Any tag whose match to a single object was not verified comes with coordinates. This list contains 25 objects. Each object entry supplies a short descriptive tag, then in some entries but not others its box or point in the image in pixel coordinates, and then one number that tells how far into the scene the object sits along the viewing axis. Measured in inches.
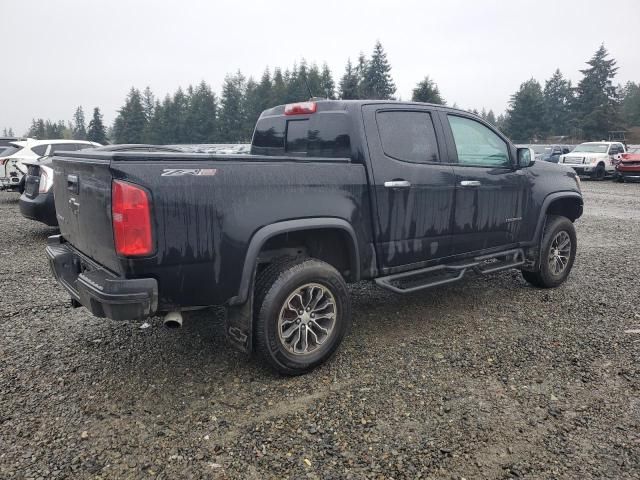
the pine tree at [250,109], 3228.8
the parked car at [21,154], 444.8
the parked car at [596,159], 902.4
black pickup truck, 112.2
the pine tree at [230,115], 3216.0
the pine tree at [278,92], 3129.9
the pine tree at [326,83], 2871.6
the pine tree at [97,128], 2965.1
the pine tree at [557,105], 3068.4
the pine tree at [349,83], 2001.0
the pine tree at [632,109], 3159.5
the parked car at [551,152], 1107.4
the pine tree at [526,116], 2738.7
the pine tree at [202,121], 3255.4
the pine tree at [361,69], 2573.8
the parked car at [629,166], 808.9
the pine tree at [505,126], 2913.4
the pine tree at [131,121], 3255.4
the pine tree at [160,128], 3267.7
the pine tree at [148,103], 3553.2
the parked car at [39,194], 280.5
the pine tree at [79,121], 5636.3
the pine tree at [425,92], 2101.4
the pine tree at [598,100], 2311.8
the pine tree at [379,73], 2554.1
